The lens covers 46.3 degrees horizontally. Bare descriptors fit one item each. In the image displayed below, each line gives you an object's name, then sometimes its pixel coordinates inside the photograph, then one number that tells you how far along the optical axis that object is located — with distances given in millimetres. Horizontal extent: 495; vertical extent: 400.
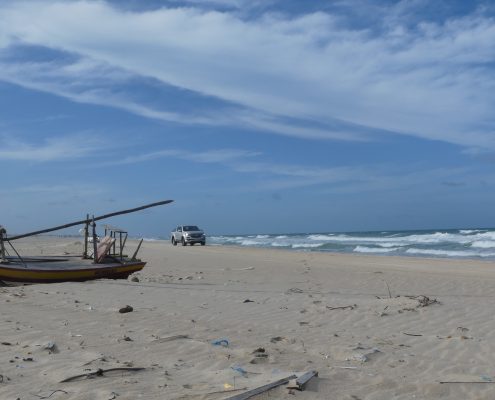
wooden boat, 14734
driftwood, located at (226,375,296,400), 4816
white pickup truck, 45438
